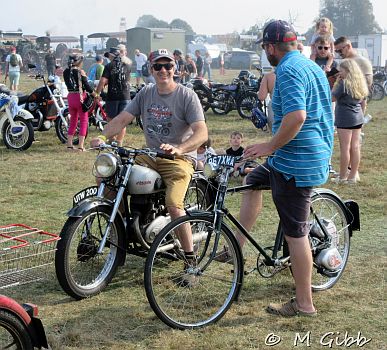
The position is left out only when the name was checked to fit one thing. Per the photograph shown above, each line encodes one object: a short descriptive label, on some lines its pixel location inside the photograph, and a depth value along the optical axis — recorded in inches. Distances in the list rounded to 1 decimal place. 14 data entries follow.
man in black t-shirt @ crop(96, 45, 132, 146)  440.5
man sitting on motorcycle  192.9
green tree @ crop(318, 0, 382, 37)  4252.0
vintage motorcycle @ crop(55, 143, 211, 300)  181.0
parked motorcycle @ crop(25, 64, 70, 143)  482.3
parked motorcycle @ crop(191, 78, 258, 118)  669.9
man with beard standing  157.5
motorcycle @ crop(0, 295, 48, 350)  130.8
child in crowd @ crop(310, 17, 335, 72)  351.9
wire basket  135.4
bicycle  168.9
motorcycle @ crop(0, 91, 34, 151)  454.6
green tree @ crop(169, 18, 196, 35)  5193.9
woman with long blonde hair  322.7
